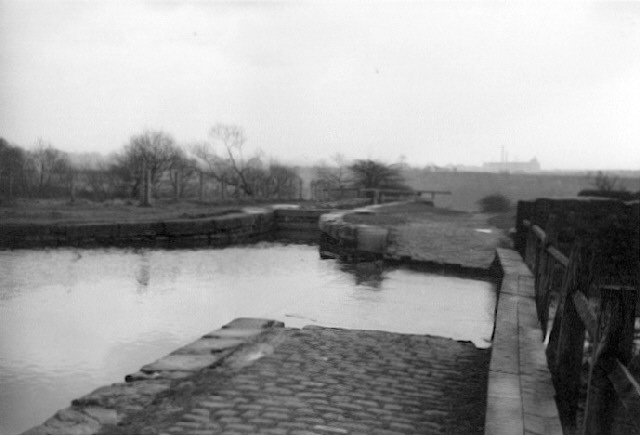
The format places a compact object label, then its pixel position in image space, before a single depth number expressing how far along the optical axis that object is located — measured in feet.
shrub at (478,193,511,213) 91.35
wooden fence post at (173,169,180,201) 67.47
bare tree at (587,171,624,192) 74.13
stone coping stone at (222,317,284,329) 17.62
